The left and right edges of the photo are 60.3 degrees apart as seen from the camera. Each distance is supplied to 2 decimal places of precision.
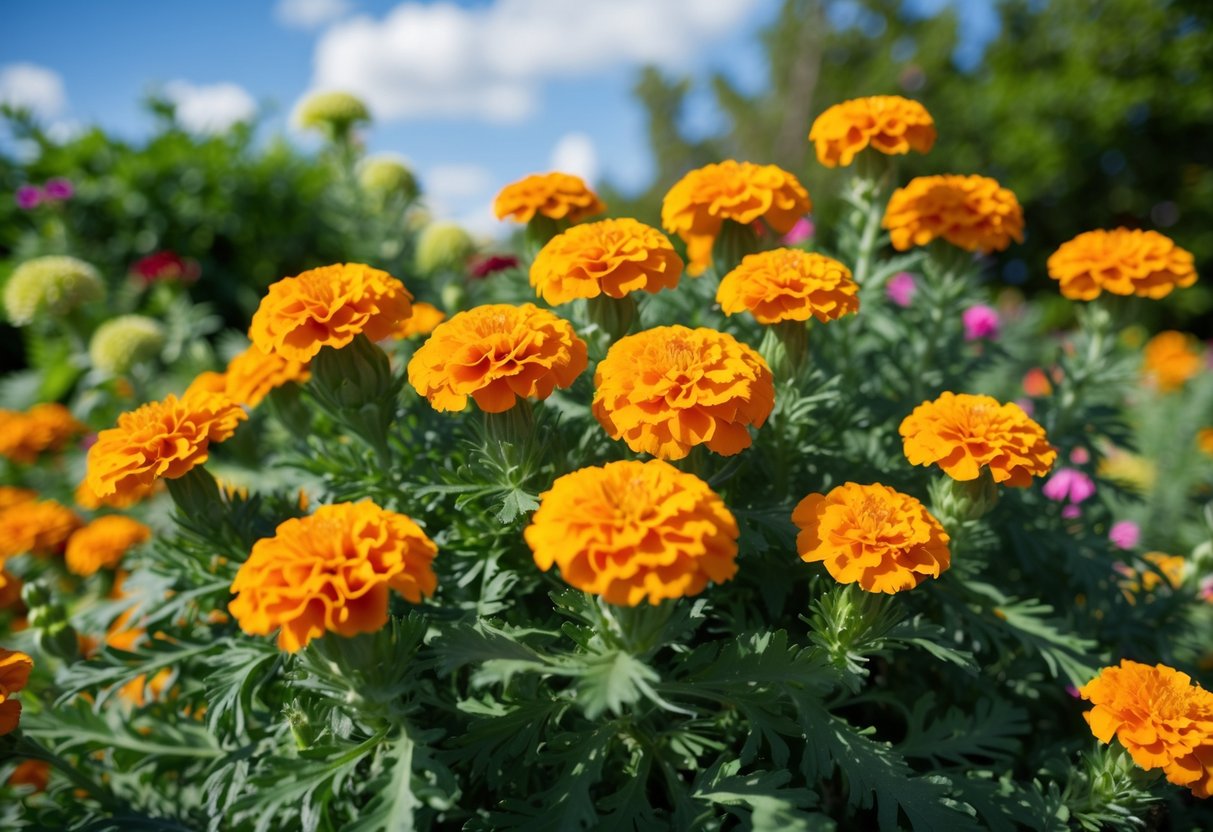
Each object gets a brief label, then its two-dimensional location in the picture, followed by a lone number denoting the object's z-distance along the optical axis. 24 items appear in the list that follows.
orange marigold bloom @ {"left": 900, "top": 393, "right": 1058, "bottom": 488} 0.40
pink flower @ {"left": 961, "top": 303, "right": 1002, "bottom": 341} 0.71
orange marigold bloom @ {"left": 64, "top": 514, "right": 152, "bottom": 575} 0.60
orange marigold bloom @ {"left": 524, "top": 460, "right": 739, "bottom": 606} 0.32
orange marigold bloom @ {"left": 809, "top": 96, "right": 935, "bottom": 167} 0.50
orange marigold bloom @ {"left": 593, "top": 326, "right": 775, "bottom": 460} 0.36
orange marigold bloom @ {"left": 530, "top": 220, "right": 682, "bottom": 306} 0.41
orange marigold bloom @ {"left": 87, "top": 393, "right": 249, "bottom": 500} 0.40
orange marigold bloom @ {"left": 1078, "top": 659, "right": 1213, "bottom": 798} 0.37
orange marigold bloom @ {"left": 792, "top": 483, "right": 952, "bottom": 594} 0.37
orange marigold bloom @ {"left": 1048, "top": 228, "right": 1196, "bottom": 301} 0.50
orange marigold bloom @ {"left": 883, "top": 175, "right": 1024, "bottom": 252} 0.51
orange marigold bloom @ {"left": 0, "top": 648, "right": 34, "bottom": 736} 0.38
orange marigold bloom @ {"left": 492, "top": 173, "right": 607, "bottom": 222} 0.49
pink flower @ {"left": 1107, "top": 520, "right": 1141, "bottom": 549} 0.71
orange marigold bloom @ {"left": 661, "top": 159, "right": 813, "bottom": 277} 0.46
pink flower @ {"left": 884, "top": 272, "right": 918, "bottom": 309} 0.87
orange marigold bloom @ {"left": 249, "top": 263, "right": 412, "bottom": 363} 0.40
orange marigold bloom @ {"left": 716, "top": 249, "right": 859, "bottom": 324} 0.41
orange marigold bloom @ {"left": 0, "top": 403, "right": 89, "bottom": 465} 0.78
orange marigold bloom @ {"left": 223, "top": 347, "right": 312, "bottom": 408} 0.48
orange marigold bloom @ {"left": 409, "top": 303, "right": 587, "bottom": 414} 0.37
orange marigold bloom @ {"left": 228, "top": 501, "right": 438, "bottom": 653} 0.32
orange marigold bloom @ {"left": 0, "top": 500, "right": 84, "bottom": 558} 0.62
